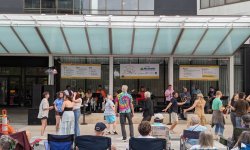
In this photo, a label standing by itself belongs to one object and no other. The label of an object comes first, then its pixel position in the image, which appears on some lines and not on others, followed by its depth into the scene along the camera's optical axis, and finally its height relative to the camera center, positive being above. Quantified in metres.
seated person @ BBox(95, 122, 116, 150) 6.66 -0.96
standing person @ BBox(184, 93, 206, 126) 12.23 -0.98
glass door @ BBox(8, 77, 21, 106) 24.83 -0.67
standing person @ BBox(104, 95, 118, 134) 11.99 -1.15
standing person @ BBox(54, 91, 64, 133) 11.37 -0.78
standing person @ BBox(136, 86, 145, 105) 18.42 -0.97
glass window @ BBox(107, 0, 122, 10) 21.71 +4.94
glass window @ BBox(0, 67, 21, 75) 24.53 +0.73
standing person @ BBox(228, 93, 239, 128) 10.11 -1.10
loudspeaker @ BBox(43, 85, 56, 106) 15.52 -0.46
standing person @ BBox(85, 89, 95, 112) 17.18 -1.08
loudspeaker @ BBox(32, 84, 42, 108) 15.34 -0.73
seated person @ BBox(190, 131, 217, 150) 5.67 -1.03
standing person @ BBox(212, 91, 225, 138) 11.12 -1.19
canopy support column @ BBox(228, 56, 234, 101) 18.60 +0.36
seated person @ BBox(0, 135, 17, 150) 5.46 -1.05
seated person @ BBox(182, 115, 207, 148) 7.74 -1.05
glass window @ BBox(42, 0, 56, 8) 22.06 +5.08
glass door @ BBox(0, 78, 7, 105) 24.69 -0.82
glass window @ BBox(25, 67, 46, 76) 24.90 +0.67
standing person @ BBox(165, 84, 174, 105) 17.27 -0.65
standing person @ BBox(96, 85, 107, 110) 18.15 -0.98
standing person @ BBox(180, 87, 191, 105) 17.33 -0.82
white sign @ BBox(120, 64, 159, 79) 18.87 +0.52
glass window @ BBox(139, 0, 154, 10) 21.93 +4.99
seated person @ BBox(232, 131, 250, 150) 6.17 -1.13
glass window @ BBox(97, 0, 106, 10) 21.65 +4.93
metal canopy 15.28 +2.25
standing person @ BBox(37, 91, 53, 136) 11.49 -1.07
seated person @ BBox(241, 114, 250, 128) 7.50 -0.90
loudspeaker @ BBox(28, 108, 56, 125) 15.08 -1.72
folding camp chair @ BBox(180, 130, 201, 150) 7.45 -1.22
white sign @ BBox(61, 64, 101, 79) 18.70 +0.51
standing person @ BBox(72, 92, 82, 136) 10.81 -0.98
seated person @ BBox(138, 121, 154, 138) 6.45 -0.94
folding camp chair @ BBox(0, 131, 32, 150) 6.56 -1.19
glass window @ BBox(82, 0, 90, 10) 21.72 +4.95
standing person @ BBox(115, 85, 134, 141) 10.81 -0.84
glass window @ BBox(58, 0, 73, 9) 22.09 +5.03
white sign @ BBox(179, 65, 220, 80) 18.87 +0.47
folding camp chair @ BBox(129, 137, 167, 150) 6.26 -1.18
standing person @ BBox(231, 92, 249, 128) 9.44 -0.80
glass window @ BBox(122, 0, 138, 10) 21.72 +4.90
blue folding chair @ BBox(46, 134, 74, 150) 6.85 -1.27
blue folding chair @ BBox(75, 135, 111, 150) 6.42 -1.20
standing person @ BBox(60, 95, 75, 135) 10.19 -1.13
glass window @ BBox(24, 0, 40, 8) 22.15 +5.08
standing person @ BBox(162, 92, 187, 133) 12.29 -1.12
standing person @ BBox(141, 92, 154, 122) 11.79 -0.98
